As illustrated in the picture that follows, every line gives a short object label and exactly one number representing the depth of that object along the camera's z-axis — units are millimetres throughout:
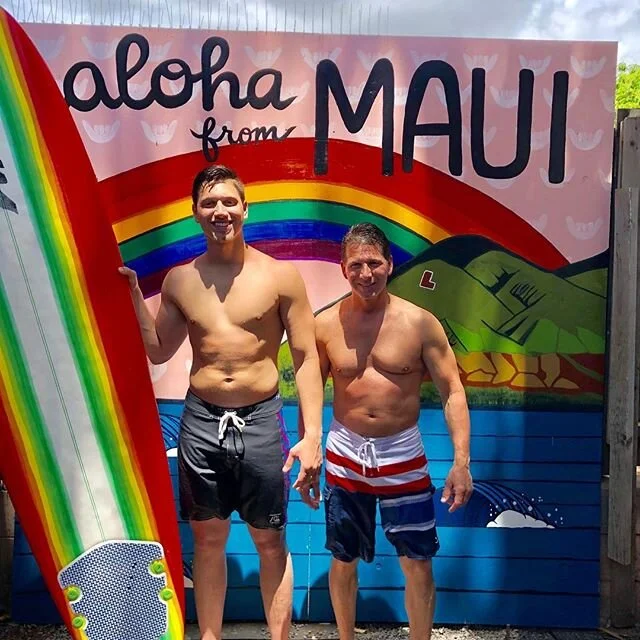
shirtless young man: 2355
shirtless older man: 2445
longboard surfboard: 2480
